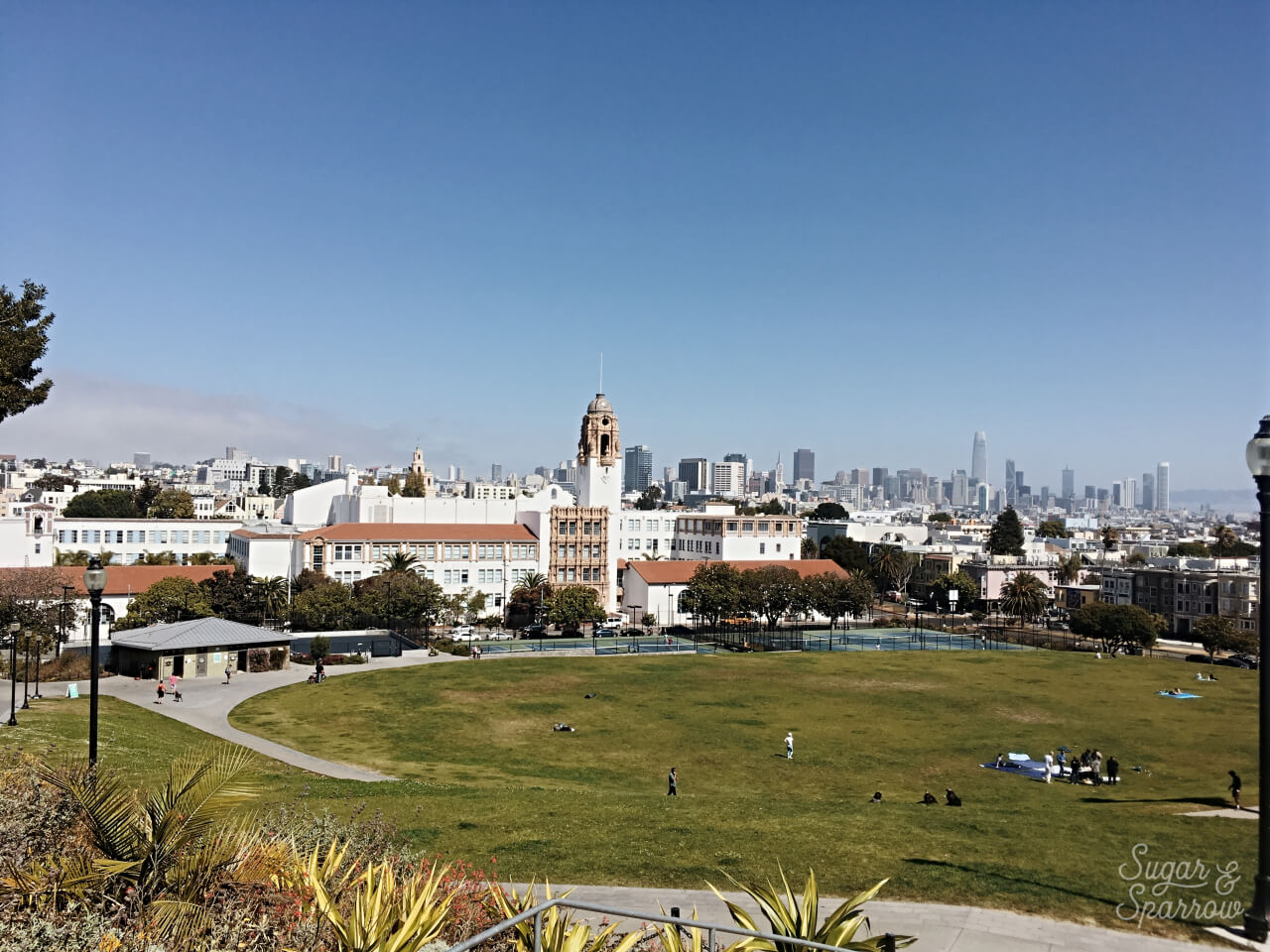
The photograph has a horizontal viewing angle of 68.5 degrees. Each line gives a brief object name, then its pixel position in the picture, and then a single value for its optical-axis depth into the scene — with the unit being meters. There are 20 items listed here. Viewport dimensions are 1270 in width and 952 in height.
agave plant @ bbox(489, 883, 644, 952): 8.59
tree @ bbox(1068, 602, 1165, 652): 70.25
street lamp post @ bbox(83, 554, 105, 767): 15.48
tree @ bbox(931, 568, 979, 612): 102.38
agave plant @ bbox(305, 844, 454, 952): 8.32
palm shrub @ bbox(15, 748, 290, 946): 8.79
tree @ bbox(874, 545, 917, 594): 118.38
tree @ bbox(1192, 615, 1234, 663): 70.44
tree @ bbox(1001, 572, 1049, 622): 93.31
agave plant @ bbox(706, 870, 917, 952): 8.58
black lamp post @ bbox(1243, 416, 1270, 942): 11.85
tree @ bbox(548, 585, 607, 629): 72.56
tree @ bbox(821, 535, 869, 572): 115.25
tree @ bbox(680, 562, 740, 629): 74.12
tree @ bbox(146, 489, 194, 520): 135.38
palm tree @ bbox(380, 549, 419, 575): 76.44
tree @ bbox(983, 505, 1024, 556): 148.00
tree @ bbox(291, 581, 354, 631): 65.69
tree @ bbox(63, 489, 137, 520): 129.88
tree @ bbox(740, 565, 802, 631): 75.44
